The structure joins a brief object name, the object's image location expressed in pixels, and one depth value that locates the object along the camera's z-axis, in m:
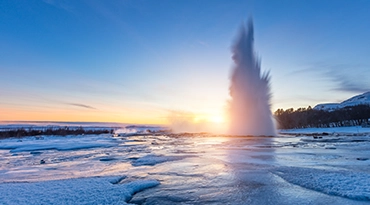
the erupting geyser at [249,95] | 33.38
